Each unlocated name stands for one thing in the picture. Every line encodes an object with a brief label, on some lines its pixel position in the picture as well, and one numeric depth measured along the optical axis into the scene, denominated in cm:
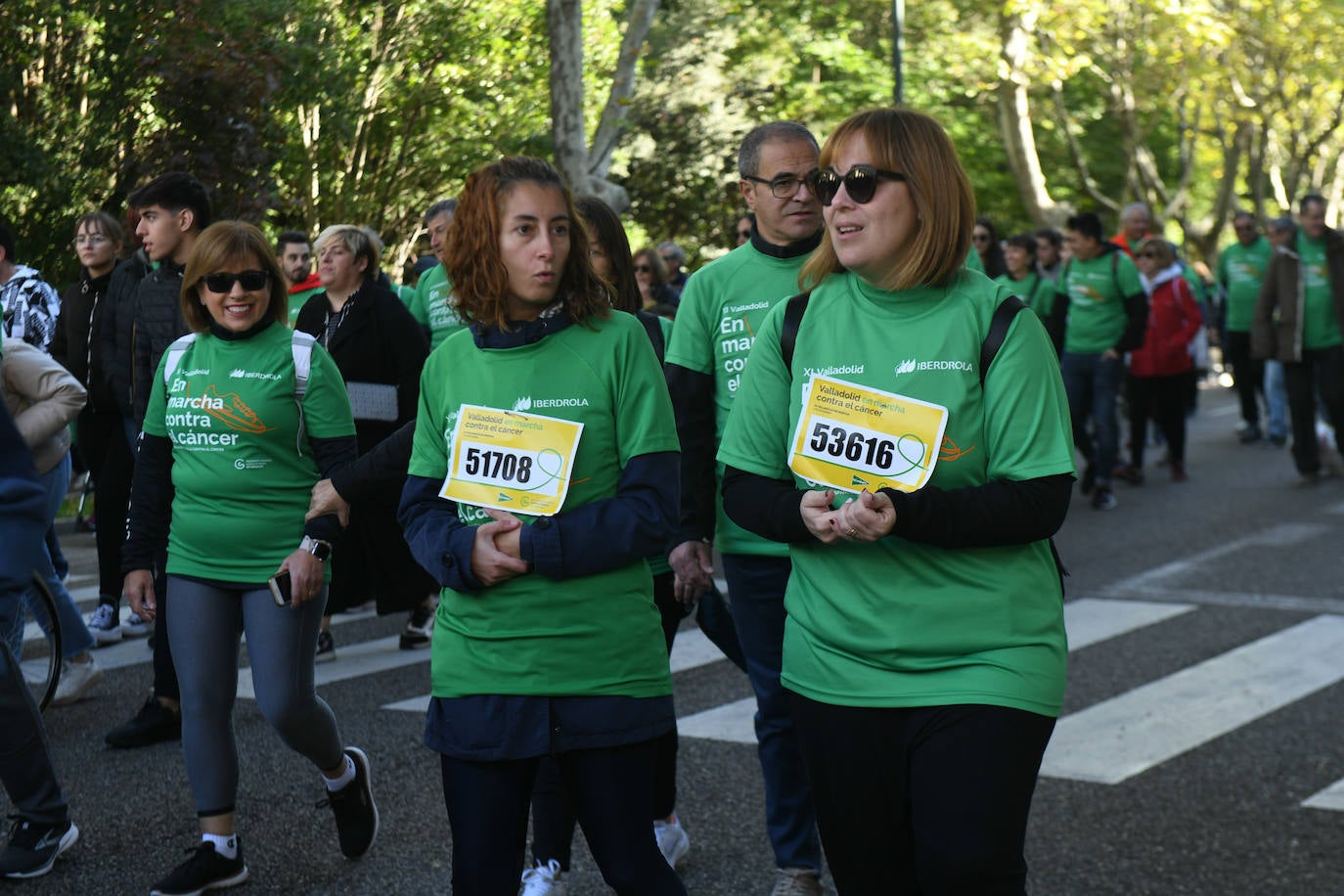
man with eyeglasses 438
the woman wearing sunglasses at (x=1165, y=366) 1434
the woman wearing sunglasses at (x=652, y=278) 1026
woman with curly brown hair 327
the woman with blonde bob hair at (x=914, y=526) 296
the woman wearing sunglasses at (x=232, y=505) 459
